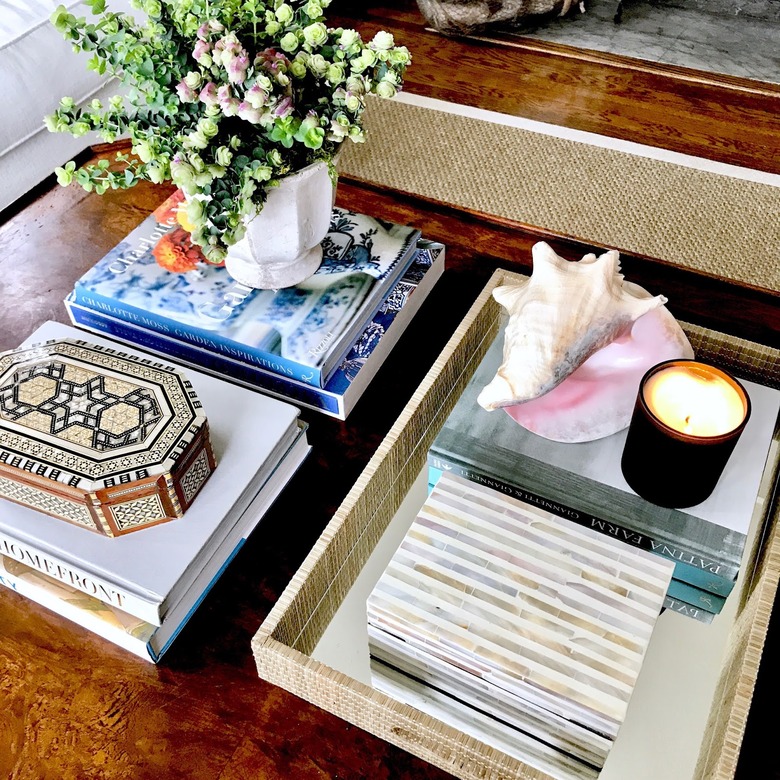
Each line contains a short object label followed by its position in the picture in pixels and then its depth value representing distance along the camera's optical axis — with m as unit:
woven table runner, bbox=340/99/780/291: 0.86
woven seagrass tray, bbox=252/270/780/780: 0.45
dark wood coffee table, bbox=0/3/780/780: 0.49
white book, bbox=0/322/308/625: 0.51
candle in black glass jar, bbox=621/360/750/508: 0.49
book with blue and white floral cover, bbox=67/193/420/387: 0.66
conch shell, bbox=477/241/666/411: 0.51
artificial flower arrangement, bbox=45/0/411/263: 0.53
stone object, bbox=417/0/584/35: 1.77
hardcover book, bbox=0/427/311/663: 0.52
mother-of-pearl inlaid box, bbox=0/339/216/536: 0.50
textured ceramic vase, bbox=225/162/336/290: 0.62
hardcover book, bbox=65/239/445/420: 0.67
